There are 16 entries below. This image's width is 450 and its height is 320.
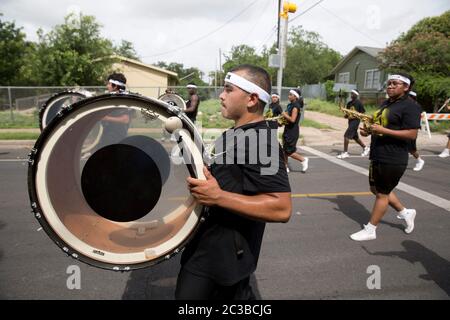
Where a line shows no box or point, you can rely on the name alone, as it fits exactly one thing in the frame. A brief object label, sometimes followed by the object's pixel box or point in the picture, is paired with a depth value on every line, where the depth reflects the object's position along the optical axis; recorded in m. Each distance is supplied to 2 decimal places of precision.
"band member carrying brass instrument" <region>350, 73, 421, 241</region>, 3.75
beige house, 31.25
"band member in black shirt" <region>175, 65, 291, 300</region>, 1.64
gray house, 28.11
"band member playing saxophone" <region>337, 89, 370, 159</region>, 9.10
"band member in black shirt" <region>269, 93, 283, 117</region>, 7.97
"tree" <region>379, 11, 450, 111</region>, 17.73
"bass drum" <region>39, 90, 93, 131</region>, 4.08
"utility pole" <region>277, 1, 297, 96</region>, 10.20
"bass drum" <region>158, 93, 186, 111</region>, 4.54
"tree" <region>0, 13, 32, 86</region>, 23.62
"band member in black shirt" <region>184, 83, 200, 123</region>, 8.19
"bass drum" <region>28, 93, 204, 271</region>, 1.54
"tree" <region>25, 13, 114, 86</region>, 17.72
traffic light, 10.16
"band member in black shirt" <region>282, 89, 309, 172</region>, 7.10
